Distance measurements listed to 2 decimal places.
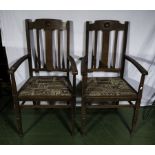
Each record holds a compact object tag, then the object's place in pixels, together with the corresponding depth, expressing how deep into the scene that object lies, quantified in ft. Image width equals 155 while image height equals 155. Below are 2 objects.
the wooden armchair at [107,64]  4.84
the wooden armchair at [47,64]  4.76
